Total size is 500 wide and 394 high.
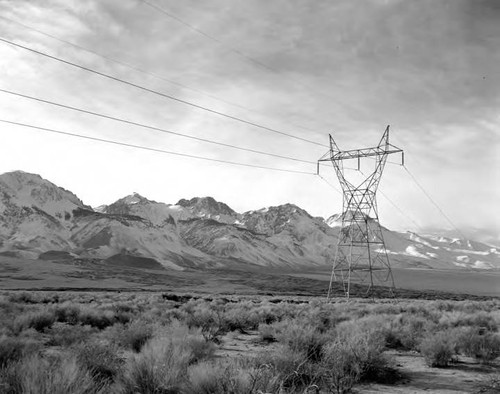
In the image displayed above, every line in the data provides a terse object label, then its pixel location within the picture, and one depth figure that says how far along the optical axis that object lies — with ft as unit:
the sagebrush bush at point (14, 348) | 32.04
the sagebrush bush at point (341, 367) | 28.39
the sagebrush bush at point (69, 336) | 43.16
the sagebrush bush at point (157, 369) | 24.57
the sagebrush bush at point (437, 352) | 39.86
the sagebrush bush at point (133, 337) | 42.22
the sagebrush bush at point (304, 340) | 36.83
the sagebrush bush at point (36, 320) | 52.08
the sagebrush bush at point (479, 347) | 41.83
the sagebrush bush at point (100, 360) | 28.49
